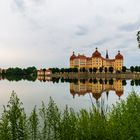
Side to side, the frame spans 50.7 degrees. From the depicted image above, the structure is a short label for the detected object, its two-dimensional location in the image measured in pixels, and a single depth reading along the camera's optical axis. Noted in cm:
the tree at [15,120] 574
